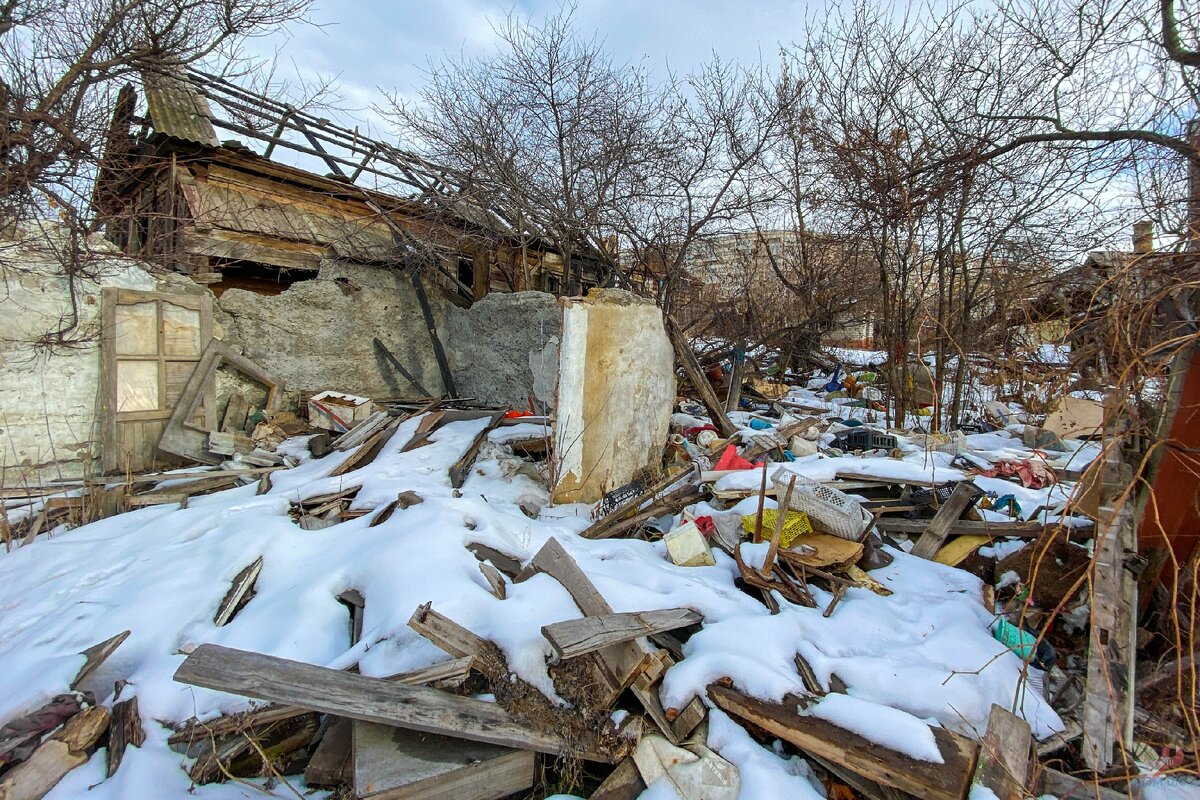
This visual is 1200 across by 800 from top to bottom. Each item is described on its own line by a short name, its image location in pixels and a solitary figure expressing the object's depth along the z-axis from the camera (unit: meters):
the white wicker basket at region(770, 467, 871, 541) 3.57
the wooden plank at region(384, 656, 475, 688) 2.21
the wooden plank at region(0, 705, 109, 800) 2.03
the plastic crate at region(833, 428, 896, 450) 6.15
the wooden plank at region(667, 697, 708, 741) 2.20
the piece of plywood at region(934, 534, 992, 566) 3.55
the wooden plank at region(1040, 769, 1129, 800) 1.98
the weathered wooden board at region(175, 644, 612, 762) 1.98
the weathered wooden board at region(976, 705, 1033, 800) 1.93
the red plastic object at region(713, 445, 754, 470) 4.91
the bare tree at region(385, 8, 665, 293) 7.46
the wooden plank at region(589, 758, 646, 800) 2.03
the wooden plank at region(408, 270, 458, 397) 8.56
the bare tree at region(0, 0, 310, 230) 4.59
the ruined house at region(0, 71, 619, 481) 5.67
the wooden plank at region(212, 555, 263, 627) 3.04
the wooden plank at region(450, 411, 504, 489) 5.06
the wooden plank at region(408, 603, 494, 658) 2.29
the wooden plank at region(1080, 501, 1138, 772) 2.07
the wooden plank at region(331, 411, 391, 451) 6.02
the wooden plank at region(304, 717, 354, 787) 2.04
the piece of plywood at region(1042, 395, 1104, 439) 2.54
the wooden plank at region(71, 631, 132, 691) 2.53
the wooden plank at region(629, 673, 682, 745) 2.21
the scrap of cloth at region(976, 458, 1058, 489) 4.95
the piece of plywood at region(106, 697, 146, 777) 2.20
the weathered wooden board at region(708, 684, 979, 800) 1.89
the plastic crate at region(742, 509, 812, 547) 3.52
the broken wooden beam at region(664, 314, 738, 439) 6.29
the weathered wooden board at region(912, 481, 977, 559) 3.68
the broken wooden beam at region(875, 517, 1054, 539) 3.45
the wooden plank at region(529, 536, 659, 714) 2.30
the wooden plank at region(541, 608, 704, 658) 2.25
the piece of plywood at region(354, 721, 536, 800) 1.89
